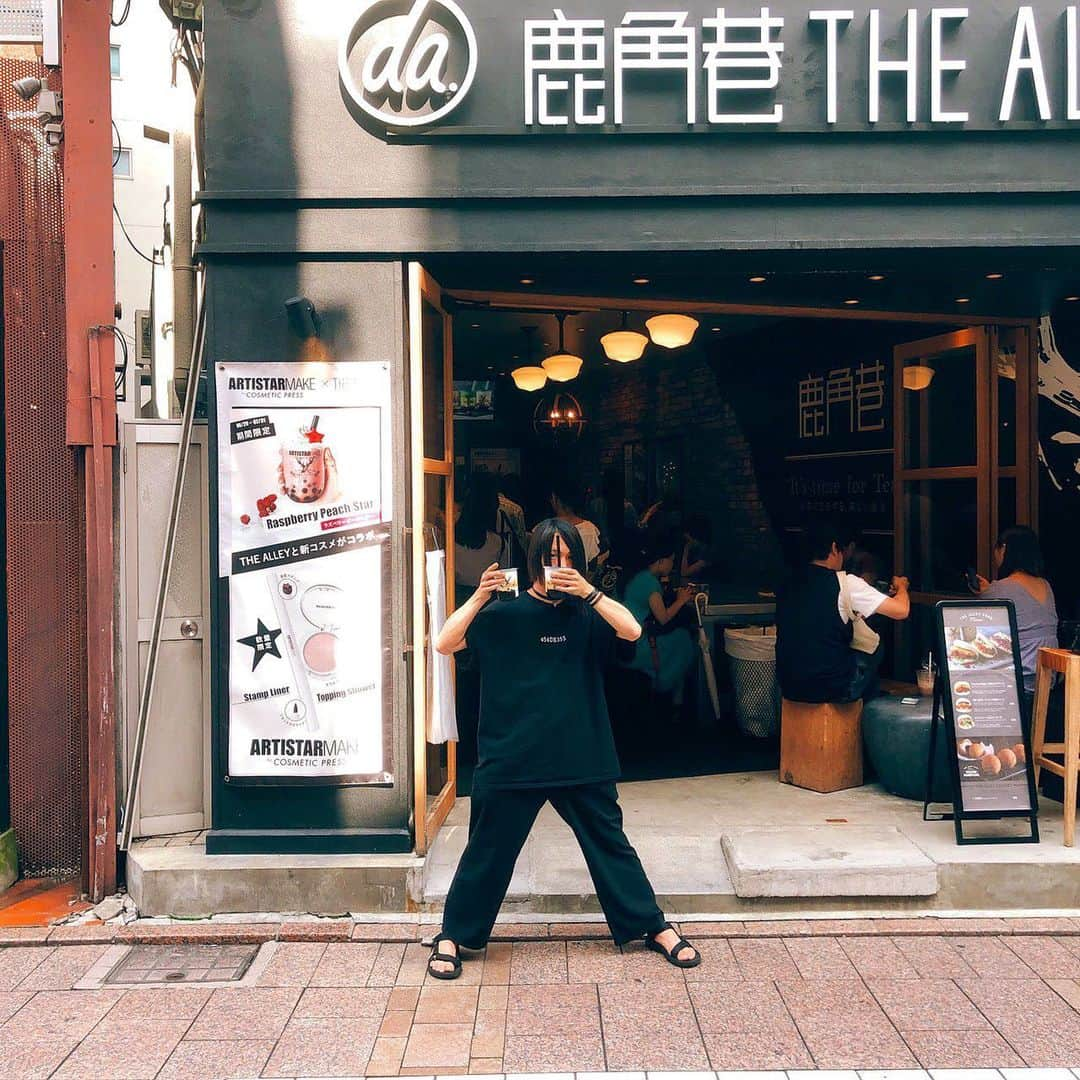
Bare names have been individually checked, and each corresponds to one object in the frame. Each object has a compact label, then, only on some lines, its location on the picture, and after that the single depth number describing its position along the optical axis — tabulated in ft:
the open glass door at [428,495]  17.15
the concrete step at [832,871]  16.37
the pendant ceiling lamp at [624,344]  28.30
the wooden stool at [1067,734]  17.10
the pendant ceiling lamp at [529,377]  34.91
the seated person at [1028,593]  19.60
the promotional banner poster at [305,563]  17.04
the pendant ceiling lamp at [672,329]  25.49
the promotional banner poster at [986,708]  17.54
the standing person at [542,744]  14.16
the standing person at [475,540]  25.34
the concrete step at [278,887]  16.48
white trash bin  25.13
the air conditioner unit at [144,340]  32.35
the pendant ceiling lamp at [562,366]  32.19
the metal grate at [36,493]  18.08
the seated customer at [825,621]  20.70
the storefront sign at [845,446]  27.68
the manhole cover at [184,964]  14.67
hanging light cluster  25.67
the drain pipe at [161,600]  17.61
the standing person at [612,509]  42.11
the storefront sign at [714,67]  16.96
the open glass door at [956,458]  25.36
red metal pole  17.02
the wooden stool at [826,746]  20.95
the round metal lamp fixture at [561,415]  36.52
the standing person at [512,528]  26.63
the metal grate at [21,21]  18.29
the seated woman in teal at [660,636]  25.59
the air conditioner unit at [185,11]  19.03
